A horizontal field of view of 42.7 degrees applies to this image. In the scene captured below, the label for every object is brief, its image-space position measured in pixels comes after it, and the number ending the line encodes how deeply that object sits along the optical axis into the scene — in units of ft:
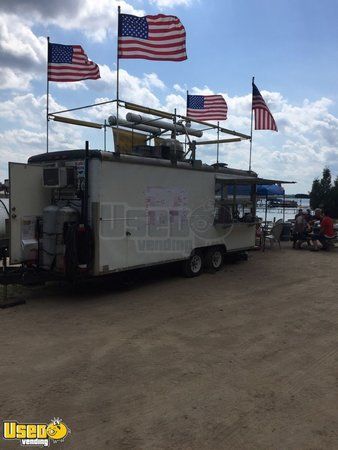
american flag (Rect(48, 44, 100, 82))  32.48
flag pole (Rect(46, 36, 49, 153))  32.65
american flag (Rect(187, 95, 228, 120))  41.52
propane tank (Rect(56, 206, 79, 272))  25.38
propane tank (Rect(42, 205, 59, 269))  25.64
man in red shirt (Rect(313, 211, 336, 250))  50.29
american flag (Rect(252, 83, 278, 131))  42.04
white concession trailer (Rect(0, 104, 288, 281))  25.29
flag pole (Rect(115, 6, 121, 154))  27.09
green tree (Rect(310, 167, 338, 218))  153.43
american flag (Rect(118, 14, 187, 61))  28.73
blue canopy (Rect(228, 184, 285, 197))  57.36
